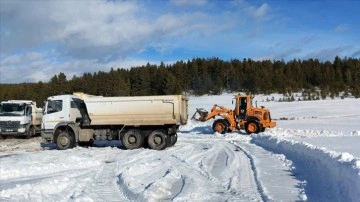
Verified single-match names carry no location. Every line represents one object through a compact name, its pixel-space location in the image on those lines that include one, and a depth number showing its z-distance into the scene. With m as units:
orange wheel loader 31.36
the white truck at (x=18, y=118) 29.27
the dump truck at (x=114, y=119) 22.59
